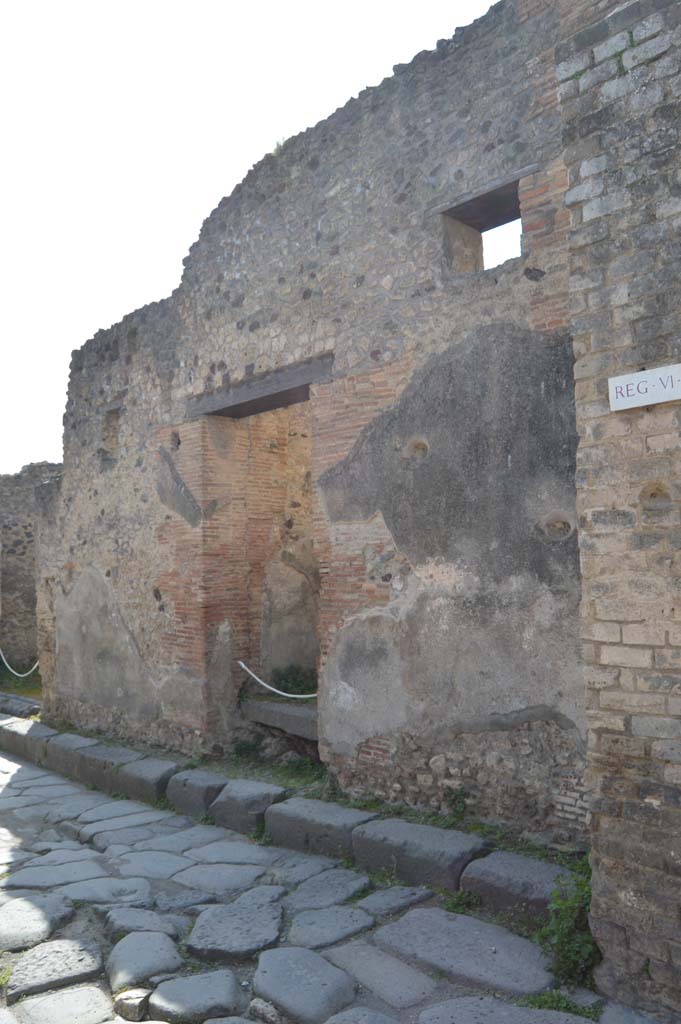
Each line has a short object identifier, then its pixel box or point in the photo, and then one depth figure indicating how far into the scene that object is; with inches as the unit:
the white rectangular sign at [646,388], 110.0
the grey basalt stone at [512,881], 136.4
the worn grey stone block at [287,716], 226.1
